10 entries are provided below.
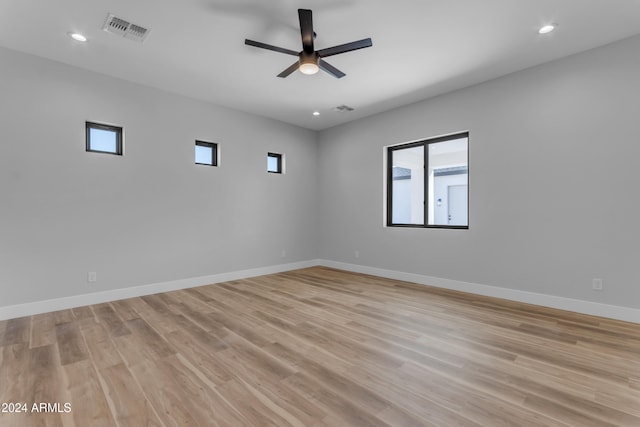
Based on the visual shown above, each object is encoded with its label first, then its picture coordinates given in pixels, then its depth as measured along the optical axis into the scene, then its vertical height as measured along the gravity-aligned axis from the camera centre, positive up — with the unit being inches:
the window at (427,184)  193.8 +20.3
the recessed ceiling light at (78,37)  118.8 +72.3
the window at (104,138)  153.0 +38.9
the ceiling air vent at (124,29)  110.3 +72.1
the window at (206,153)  193.5 +38.6
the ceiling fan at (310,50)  99.4 +61.8
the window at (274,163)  232.5 +38.7
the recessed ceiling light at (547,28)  113.7 +73.0
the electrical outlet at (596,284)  128.0 -33.2
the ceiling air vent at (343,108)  201.9 +72.8
